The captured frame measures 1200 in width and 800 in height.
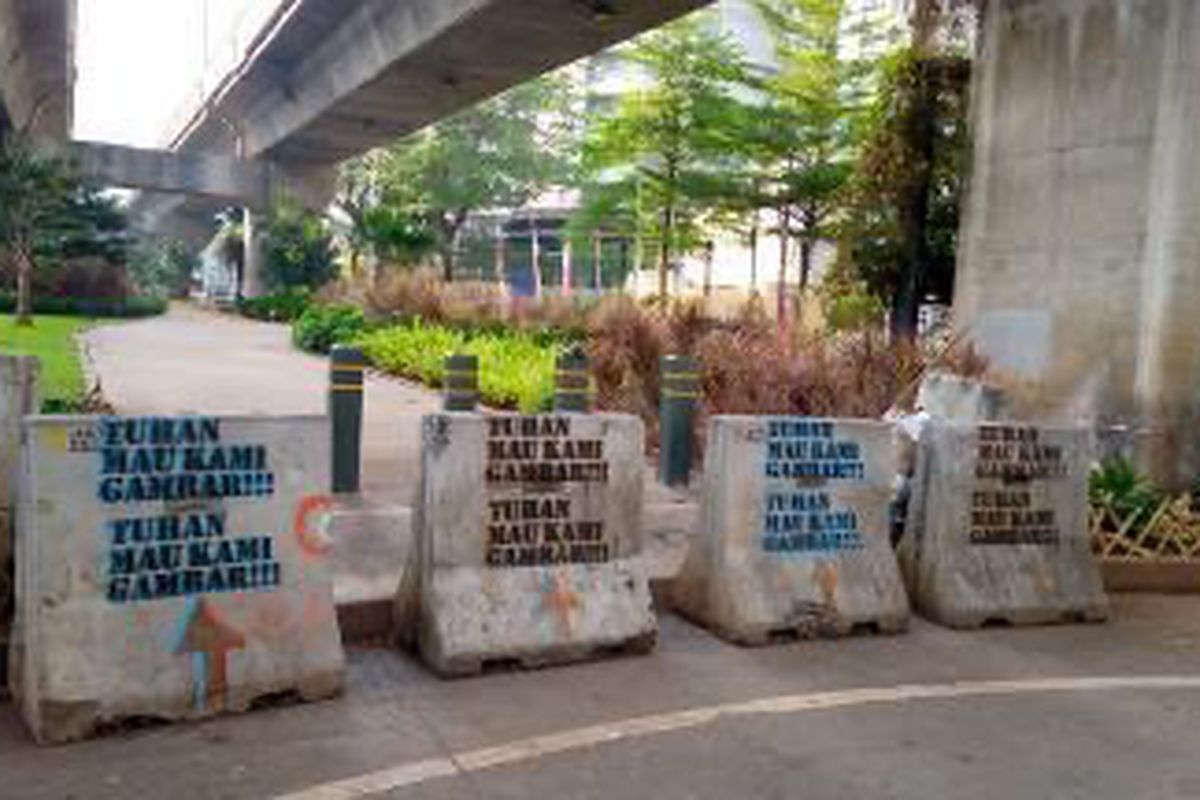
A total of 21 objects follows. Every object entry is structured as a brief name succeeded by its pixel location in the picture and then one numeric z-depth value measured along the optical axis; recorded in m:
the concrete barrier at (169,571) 5.30
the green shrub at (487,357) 16.08
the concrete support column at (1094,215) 10.12
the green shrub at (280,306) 38.34
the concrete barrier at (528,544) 6.38
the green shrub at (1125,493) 9.27
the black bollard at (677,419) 10.96
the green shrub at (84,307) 35.28
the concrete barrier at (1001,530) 7.73
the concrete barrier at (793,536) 7.14
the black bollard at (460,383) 11.93
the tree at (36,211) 29.48
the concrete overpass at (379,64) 16.95
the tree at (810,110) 24.61
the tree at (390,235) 35.19
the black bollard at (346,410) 9.75
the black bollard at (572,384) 11.19
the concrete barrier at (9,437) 5.94
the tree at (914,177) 15.36
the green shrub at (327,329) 25.88
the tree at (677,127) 25.61
